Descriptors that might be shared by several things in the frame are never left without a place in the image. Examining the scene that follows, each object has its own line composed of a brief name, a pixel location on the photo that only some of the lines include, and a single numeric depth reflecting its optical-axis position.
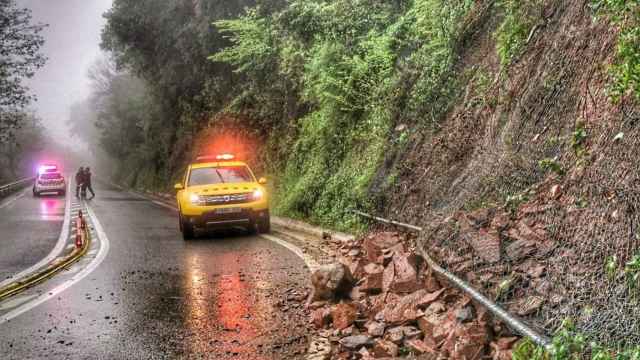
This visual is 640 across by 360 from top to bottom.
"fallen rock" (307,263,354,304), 7.57
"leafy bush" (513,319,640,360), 3.53
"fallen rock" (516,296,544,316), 4.84
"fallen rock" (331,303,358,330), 6.41
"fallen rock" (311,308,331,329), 6.67
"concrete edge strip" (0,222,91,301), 8.78
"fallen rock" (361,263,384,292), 7.42
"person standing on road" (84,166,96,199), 33.09
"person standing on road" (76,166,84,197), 32.78
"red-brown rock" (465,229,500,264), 6.02
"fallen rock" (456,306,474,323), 5.29
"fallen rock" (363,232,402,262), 8.61
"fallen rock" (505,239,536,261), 5.71
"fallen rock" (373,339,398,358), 5.43
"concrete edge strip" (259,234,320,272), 10.34
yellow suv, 14.47
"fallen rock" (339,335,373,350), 5.73
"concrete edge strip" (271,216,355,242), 12.95
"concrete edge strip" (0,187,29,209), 31.41
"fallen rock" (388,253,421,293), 6.79
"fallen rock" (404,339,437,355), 5.26
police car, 38.16
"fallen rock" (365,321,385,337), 5.96
